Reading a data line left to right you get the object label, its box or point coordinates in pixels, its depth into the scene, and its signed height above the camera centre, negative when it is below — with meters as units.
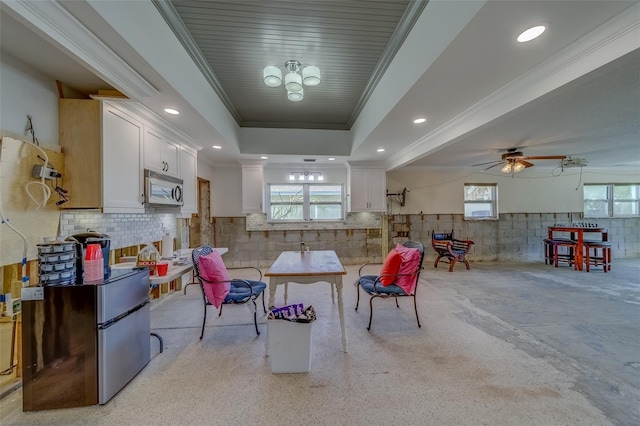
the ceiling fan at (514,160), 4.59 +0.99
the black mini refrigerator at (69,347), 1.69 -0.90
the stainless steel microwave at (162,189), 2.75 +0.31
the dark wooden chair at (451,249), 5.58 -0.81
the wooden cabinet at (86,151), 2.20 +0.57
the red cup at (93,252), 1.83 -0.27
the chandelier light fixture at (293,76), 2.56 +1.45
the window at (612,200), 6.90 +0.35
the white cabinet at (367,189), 5.57 +0.56
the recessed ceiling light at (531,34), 1.55 +1.15
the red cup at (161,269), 2.37 -0.51
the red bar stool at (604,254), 5.40 -0.91
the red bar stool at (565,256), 5.79 -1.02
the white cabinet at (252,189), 5.38 +0.56
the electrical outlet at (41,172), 1.94 +0.35
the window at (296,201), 5.98 +0.32
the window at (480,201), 6.70 +0.34
